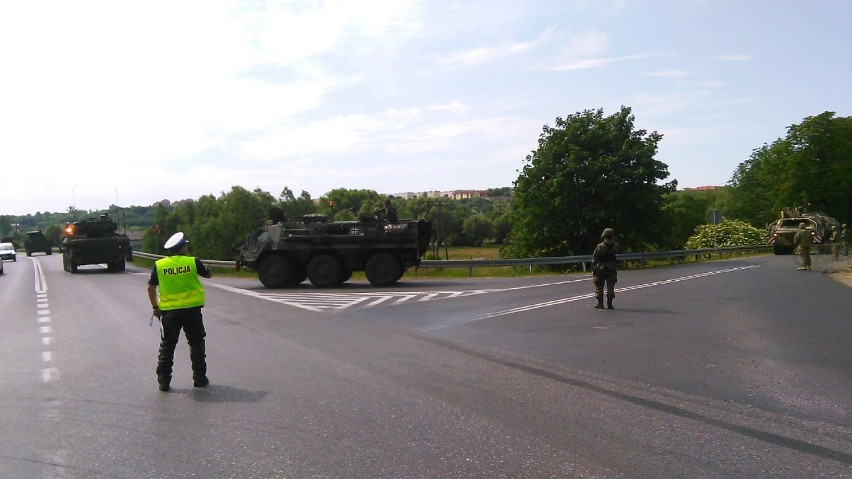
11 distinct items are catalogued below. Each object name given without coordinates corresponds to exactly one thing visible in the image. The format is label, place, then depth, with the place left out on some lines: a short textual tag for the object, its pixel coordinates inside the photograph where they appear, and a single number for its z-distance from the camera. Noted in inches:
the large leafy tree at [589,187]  1465.3
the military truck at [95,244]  1342.3
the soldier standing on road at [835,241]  1396.4
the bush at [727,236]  2196.1
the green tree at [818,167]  2603.3
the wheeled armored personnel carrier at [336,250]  903.7
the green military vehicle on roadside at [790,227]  1699.1
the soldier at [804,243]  1077.8
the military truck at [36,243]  3153.1
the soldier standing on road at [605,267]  621.6
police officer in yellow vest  331.4
